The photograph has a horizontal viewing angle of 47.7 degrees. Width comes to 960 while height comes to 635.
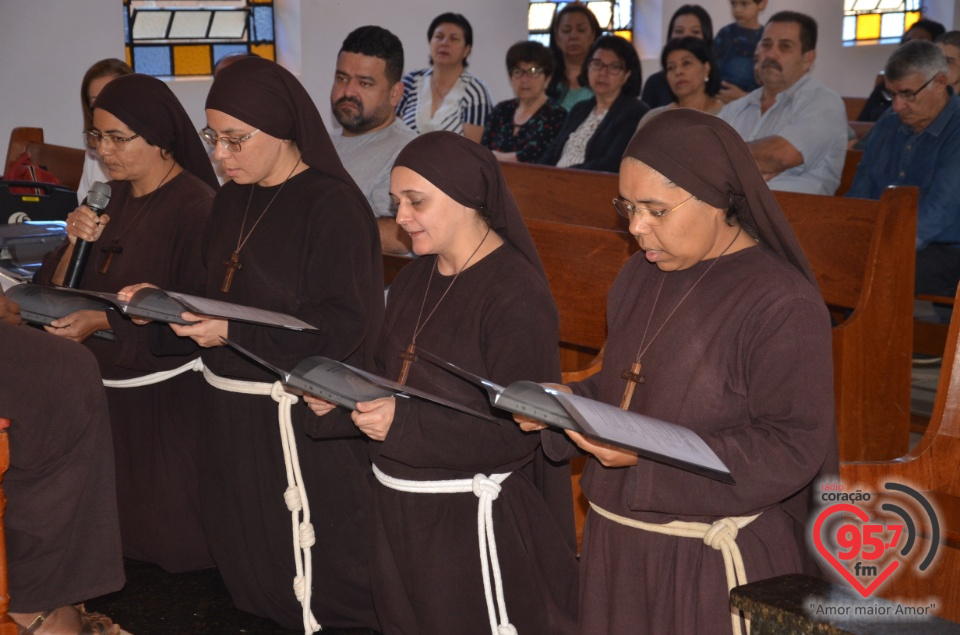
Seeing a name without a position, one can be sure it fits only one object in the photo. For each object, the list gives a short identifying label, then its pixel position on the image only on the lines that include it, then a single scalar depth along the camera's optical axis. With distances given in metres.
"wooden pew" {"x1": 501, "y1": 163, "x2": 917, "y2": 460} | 3.96
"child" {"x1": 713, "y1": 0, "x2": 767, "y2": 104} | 8.59
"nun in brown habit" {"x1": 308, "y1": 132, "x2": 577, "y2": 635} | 2.54
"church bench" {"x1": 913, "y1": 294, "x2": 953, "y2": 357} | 5.43
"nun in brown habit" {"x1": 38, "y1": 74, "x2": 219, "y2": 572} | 3.56
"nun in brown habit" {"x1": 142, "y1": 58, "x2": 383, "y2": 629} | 3.07
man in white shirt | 5.61
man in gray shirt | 4.34
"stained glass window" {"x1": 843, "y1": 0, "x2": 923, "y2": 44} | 14.84
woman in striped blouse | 6.96
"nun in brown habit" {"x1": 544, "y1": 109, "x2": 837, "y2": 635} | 2.04
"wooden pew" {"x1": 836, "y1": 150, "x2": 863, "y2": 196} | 7.05
